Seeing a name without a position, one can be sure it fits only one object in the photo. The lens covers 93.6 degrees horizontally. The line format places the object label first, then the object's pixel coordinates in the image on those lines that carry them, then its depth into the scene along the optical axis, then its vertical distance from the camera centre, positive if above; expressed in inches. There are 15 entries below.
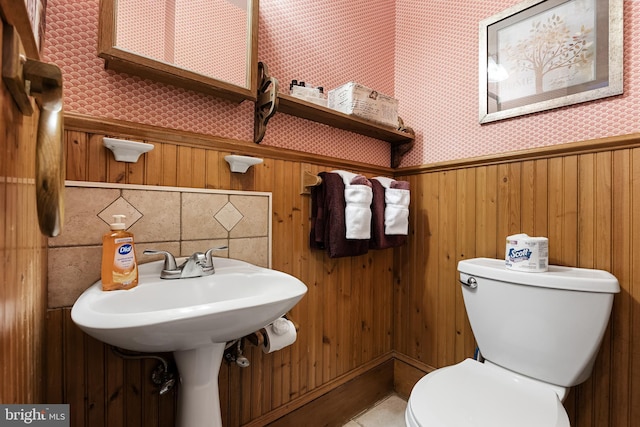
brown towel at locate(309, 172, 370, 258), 49.2 -1.1
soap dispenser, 31.2 -5.0
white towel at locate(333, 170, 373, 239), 49.3 +0.5
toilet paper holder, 39.5 -16.5
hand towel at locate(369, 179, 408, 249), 54.1 -1.1
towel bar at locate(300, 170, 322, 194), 50.1 +5.5
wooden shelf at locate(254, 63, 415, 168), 43.9 +16.7
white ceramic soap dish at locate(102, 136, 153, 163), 33.1 +7.3
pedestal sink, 22.9 -9.1
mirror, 32.8 +21.0
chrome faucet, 35.5 -6.5
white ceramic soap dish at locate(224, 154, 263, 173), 41.8 +7.3
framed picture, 42.6 +25.0
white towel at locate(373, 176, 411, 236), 55.2 +0.9
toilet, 31.9 -18.2
